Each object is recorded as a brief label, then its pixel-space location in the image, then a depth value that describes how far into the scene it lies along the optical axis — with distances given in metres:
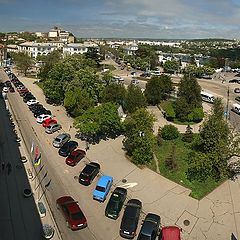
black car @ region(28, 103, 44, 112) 32.02
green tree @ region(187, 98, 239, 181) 18.17
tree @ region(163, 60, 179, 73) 64.83
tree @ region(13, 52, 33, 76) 56.00
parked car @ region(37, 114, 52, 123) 28.60
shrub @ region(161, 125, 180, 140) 24.78
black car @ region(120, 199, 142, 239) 13.51
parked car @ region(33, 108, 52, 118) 30.52
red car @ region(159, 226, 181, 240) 13.08
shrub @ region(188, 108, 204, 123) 29.68
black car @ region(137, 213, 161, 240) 13.14
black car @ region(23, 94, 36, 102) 36.23
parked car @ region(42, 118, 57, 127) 27.84
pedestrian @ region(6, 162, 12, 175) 18.55
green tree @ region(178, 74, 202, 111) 30.73
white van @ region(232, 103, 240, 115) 34.17
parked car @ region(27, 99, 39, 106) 34.34
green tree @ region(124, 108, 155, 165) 20.27
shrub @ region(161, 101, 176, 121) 30.04
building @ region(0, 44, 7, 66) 80.77
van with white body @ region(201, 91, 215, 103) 38.68
